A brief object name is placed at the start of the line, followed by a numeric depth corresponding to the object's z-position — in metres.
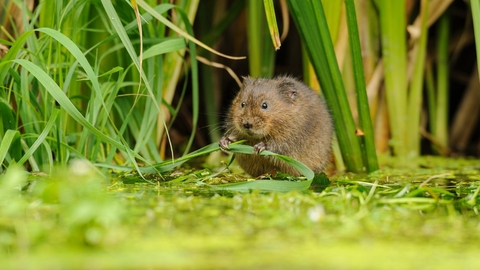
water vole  8.05
